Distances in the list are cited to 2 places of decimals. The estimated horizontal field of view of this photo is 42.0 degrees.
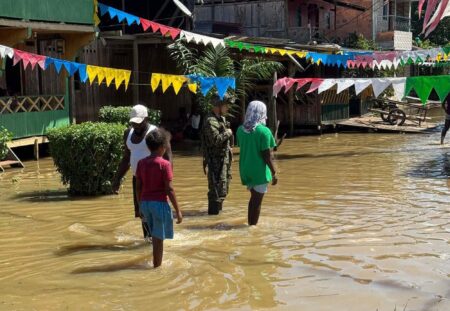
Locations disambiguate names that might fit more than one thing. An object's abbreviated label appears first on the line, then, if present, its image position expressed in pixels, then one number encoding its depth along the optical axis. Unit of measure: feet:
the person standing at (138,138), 20.62
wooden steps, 43.01
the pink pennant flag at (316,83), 53.86
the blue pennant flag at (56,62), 36.78
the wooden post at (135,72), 56.70
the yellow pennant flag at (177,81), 46.03
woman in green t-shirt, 22.80
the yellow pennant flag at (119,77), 41.81
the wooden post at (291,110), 69.05
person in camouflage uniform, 25.41
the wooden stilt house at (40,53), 44.96
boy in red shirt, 18.06
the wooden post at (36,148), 48.85
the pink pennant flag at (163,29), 47.97
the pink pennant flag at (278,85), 55.11
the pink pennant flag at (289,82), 54.75
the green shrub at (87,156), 31.40
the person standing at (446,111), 52.01
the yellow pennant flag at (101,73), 39.88
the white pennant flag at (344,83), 52.19
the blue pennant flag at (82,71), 38.67
